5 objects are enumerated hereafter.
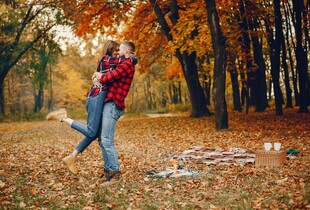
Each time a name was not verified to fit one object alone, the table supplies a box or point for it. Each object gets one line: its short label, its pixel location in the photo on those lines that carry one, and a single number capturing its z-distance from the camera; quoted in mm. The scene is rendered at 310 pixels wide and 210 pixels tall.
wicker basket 6664
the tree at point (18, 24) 23031
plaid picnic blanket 7254
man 5766
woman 5867
